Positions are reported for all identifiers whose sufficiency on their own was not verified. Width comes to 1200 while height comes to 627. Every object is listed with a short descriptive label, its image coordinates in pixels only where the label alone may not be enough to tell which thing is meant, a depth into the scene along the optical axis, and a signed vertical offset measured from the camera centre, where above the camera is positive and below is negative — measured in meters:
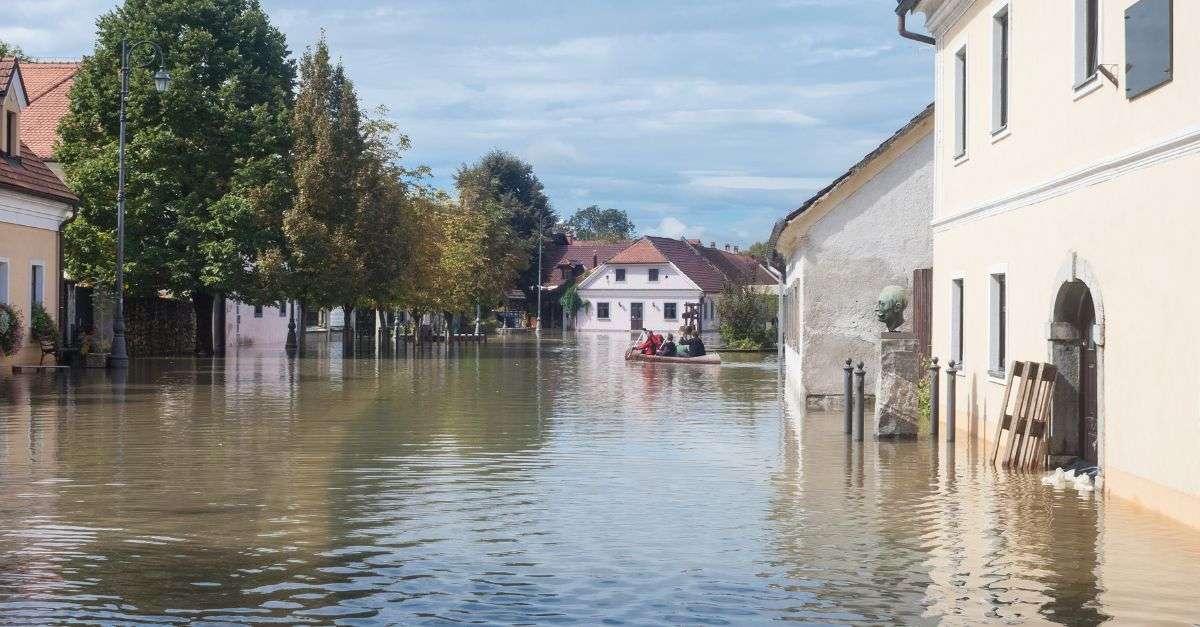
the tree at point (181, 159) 44.16 +5.12
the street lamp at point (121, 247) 34.56 +1.82
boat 44.00 -1.24
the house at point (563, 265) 119.25 +5.09
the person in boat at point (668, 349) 46.47 -0.95
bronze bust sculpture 19.91 +0.19
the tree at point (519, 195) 108.56 +9.84
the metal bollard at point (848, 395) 19.05 -1.02
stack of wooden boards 14.73 -1.04
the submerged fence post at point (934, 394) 18.78 -1.00
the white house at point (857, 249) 25.28 +1.29
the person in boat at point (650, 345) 47.69 -0.84
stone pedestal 18.61 -0.92
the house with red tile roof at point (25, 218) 32.00 +2.42
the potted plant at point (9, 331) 30.61 -0.25
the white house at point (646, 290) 113.31 +2.44
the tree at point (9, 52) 49.41 +10.63
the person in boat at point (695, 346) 46.00 -0.84
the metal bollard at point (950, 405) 18.22 -1.10
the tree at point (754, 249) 147.27 +7.84
